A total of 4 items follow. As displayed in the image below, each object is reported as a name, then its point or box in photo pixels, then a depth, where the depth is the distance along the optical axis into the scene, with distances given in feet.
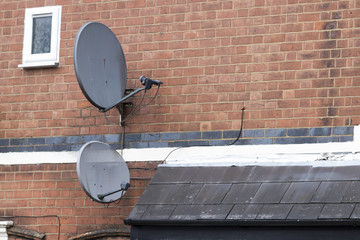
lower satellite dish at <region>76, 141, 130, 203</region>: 58.59
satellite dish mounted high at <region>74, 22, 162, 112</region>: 60.08
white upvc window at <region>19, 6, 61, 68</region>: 68.54
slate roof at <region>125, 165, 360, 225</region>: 53.62
